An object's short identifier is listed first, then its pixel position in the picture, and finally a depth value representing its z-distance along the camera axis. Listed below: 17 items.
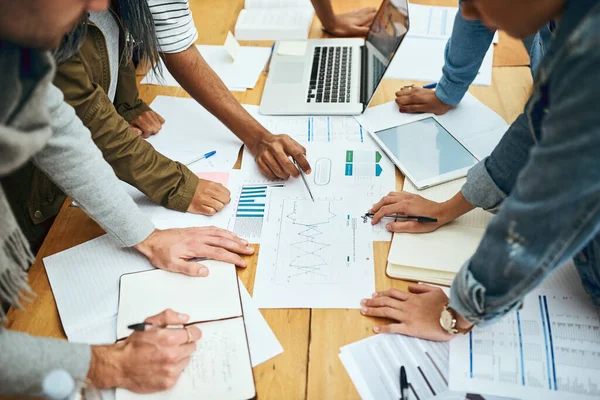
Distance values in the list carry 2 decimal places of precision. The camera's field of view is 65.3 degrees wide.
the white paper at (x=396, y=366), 0.69
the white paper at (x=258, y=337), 0.75
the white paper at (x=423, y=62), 1.31
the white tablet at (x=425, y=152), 1.02
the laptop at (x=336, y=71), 1.20
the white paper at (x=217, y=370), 0.70
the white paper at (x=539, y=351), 0.69
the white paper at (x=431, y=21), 1.46
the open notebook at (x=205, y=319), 0.70
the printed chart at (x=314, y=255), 0.82
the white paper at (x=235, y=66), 1.33
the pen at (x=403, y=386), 0.68
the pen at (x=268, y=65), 1.36
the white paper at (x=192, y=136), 1.12
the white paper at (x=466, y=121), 1.10
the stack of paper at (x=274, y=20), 1.48
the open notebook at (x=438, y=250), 0.83
